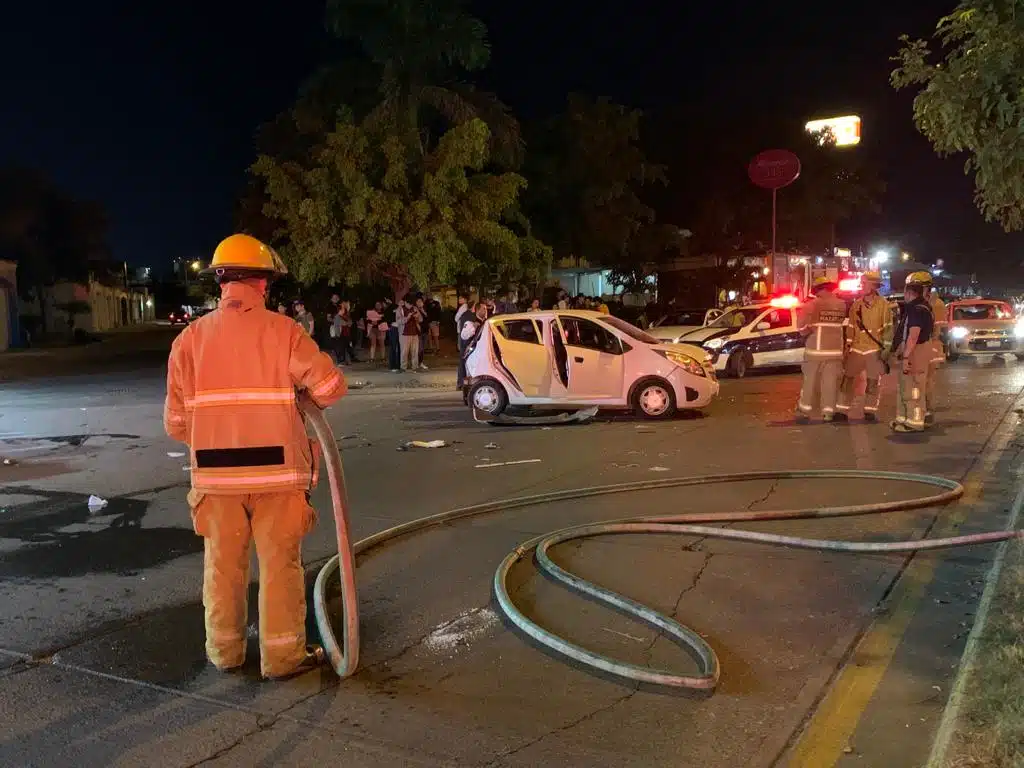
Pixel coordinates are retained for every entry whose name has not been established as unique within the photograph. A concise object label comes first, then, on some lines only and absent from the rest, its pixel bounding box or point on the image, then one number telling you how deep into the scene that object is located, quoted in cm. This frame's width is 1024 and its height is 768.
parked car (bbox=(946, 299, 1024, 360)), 2106
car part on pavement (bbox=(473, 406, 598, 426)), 1312
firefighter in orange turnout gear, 419
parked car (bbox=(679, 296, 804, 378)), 1914
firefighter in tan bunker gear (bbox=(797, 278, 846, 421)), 1189
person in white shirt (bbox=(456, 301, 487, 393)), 1664
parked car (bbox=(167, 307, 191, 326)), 6362
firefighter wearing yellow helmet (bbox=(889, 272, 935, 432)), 1104
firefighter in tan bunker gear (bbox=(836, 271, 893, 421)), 1195
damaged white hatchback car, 1301
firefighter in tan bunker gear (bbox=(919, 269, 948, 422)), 1119
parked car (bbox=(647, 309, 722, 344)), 2188
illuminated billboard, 5122
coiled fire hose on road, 437
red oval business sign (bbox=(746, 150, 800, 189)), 3175
